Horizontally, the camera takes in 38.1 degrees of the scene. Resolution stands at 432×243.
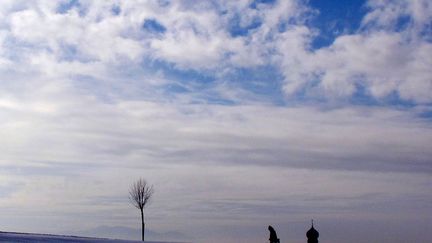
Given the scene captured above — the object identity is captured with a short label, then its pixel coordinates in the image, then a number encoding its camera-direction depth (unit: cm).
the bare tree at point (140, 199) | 8425
